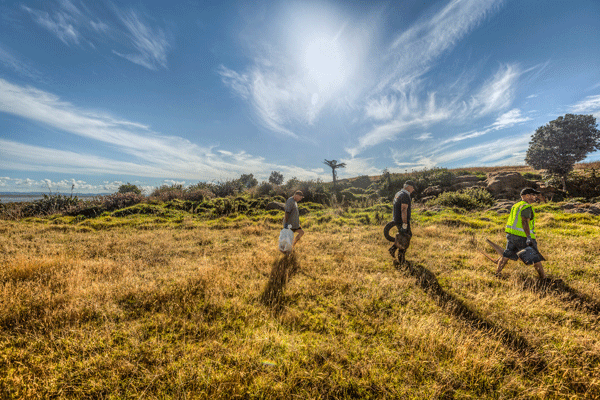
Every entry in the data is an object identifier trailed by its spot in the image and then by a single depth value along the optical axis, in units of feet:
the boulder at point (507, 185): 63.67
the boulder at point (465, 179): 76.71
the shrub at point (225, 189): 78.18
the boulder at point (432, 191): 68.74
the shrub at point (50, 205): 48.21
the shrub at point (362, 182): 117.19
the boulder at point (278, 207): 54.39
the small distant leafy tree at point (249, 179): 130.11
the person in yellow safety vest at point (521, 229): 16.25
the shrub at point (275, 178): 140.11
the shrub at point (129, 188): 70.64
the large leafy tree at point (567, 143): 66.85
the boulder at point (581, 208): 37.14
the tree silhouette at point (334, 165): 89.59
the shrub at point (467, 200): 52.80
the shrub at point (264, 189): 79.63
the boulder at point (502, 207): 44.01
